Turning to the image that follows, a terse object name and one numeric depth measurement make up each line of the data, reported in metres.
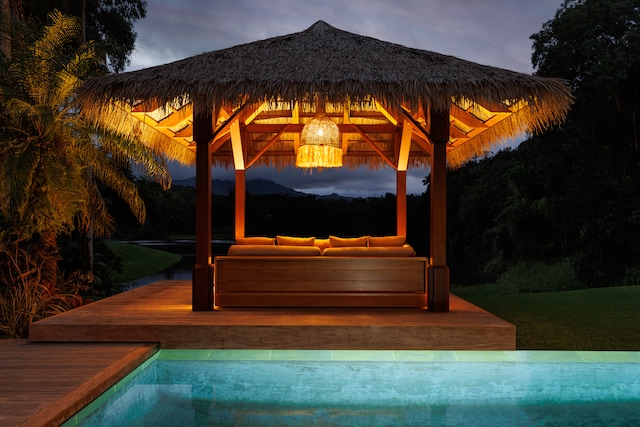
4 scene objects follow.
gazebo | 6.36
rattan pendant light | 7.97
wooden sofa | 6.67
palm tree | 6.76
